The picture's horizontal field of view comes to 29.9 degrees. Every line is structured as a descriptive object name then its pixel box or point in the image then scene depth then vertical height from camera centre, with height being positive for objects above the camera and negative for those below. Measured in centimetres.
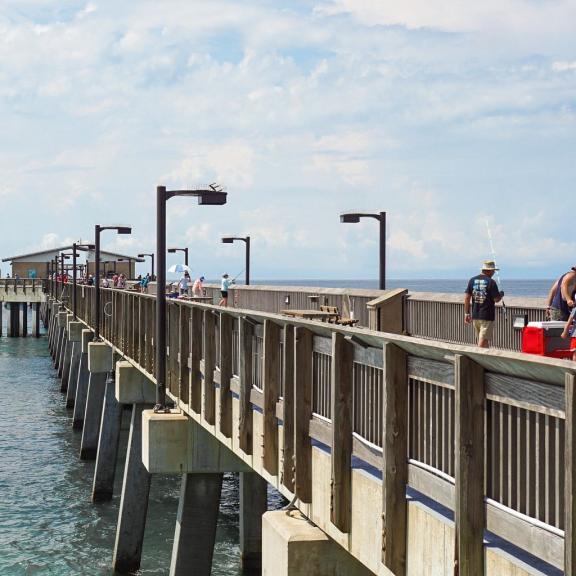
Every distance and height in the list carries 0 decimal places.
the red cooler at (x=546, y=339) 1016 -67
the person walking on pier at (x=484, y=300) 1520 -44
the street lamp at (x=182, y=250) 5652 +98
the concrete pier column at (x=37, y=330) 9172 -545
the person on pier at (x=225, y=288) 3346 -61
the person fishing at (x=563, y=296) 1251 -33
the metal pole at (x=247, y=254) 4128 +56
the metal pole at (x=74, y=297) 4522 -118
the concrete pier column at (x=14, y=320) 9538 -455
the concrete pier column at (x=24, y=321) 9526 -468
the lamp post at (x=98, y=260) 3069 +27
